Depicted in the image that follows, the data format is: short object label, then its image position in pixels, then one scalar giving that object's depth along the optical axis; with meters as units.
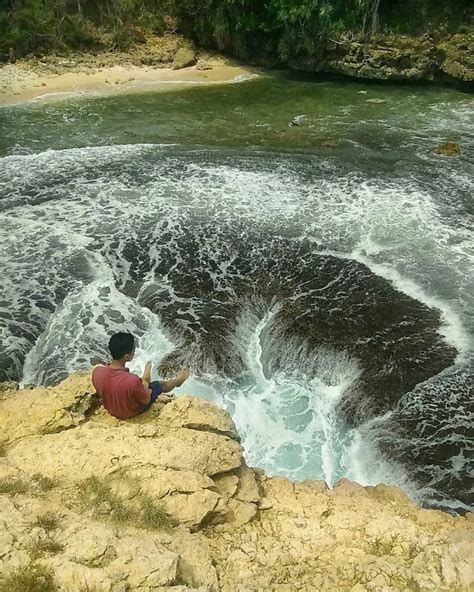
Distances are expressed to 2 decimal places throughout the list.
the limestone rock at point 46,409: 5.99
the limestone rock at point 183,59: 27.67
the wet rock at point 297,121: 20.29
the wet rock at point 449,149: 17.14
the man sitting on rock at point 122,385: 5.67
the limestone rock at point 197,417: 6.05
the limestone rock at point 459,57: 24.58
